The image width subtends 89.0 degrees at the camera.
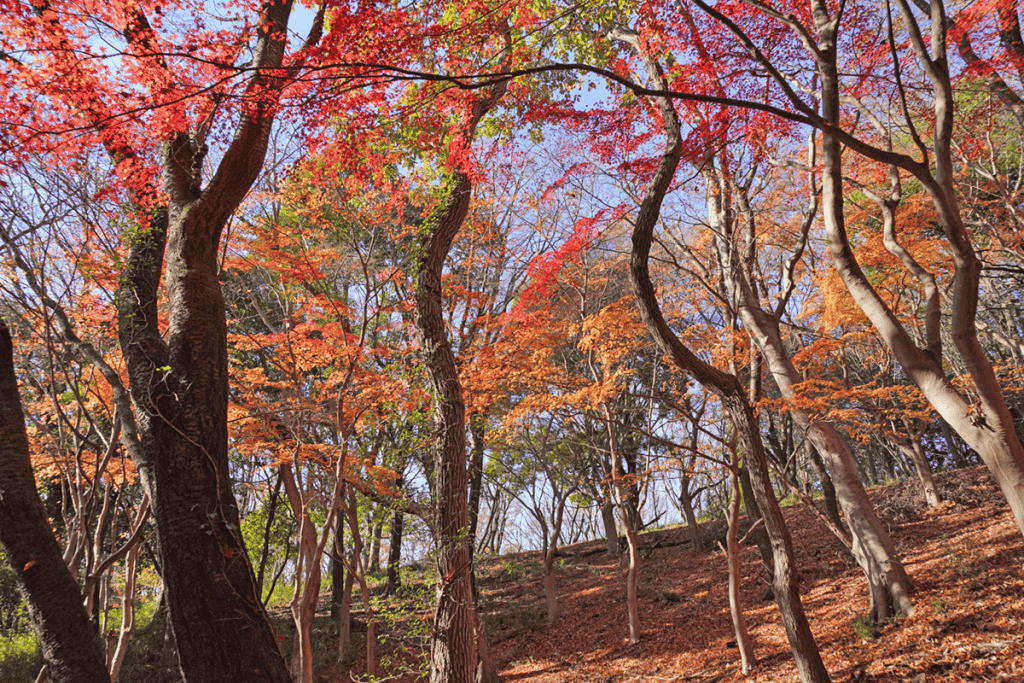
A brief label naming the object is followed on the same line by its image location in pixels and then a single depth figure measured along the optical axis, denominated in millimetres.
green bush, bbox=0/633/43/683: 7925
